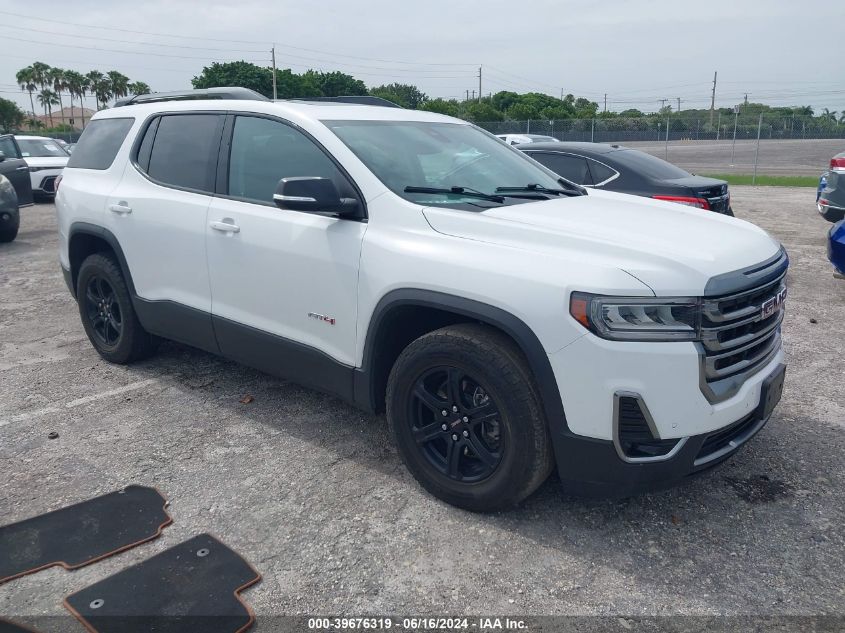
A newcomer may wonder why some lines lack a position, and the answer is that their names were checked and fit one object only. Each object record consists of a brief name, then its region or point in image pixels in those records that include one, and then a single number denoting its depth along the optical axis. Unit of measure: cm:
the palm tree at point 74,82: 9231
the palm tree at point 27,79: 9019
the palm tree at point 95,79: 9056
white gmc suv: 284
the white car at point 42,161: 1579
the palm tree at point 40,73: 9056
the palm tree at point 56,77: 9125
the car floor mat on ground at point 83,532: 303
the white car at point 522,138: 2402
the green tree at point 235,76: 6556
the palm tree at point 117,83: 8744
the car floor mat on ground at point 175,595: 263
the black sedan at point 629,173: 724
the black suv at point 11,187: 1089
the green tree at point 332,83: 7331
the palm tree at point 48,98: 9106
